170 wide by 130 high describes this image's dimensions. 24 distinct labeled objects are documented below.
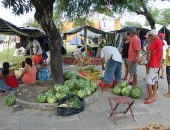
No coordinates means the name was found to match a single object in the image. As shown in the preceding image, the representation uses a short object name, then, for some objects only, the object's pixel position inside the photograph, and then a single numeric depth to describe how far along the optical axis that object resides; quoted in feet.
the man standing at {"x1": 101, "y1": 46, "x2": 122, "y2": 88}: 25.31
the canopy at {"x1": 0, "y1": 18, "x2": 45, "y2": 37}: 31.33
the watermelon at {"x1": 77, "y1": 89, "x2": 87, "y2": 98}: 22.34
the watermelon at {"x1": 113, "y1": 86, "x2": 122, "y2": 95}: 24.50
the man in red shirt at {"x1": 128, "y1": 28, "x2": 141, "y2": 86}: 26.79
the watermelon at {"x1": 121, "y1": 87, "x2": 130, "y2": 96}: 23.64
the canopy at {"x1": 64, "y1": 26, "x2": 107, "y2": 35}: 59.30
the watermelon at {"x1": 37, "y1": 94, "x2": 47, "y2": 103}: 21.70
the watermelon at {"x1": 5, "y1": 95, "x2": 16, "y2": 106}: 22.43
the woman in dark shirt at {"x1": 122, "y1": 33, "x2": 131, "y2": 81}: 31.65
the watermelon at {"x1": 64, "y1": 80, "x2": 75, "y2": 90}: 23.59
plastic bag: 19.26
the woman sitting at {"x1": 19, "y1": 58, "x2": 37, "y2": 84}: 29.40
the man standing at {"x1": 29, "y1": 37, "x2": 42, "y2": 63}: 39.87
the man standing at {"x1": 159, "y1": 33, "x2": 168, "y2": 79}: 33.81
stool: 17.19
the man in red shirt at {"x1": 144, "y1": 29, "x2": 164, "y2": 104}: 21.44
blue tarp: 88.61
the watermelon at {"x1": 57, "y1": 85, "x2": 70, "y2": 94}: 22.05
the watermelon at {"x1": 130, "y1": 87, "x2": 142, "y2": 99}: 23.06
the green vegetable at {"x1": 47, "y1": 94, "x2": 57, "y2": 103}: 21.30
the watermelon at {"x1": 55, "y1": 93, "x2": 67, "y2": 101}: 21.55
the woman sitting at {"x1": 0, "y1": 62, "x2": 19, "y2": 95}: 27.17
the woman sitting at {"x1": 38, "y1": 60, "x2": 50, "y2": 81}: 31.66
